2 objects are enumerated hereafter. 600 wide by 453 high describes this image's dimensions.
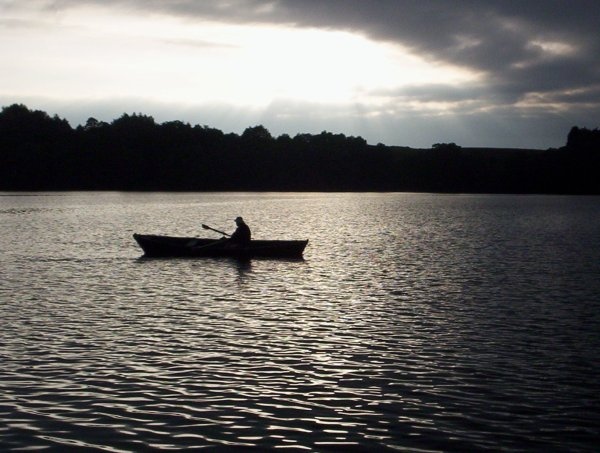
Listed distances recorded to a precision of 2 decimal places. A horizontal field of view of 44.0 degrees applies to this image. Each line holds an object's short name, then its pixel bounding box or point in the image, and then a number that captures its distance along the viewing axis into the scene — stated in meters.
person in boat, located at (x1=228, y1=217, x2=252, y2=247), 41.75
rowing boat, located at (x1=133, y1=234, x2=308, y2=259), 42.19
